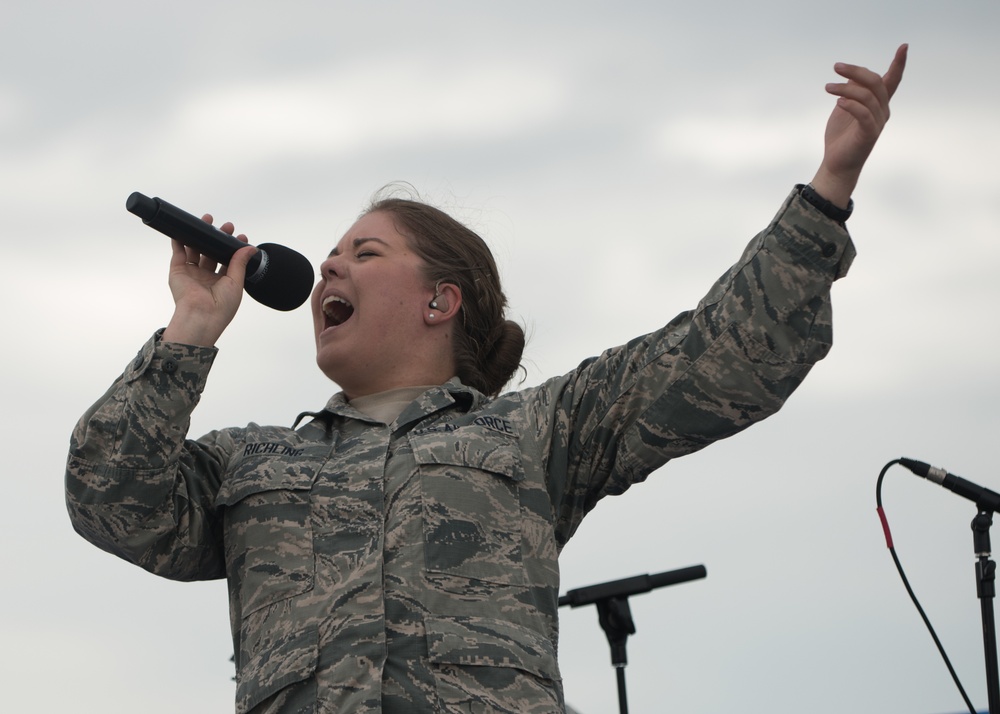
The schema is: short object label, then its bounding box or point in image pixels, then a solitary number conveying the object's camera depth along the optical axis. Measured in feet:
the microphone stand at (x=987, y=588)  22.88
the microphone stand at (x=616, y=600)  27.61
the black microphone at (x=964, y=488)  23.49
